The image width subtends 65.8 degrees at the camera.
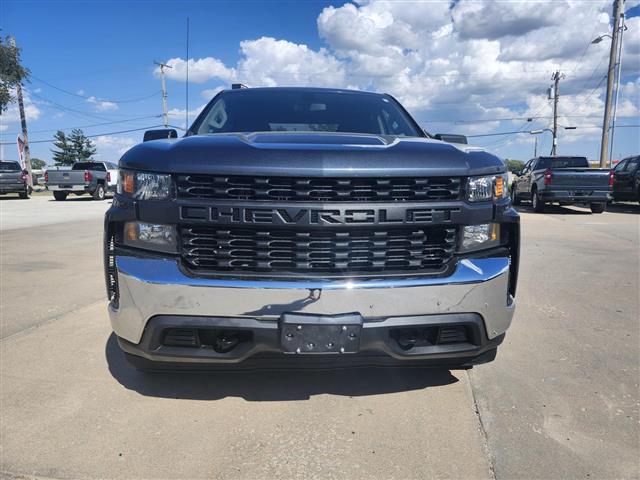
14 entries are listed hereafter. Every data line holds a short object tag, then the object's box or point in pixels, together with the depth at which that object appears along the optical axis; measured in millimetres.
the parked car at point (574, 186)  14055
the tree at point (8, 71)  27516
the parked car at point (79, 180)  21359
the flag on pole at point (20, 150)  27594
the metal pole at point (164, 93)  47562
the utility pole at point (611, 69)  24953
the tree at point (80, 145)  91812
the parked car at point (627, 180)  15562
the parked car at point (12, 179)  22062
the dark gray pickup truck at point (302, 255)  2283
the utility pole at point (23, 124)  29420
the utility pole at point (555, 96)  48238
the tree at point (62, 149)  90750
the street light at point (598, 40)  25720
